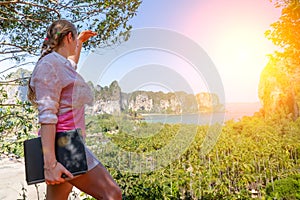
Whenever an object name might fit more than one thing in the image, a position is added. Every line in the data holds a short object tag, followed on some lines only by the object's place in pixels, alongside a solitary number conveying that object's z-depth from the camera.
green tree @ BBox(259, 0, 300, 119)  3.14
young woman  0.81
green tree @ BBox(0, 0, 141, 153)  2.18
